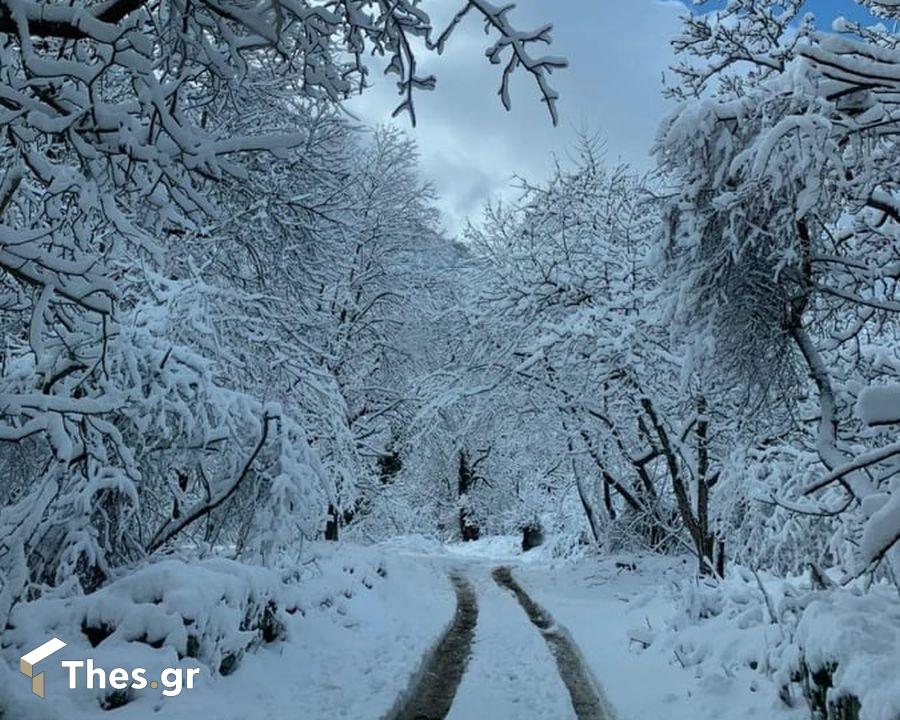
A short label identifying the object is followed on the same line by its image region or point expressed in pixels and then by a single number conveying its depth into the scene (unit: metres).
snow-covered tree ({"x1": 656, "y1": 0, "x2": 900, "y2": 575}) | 4.24
